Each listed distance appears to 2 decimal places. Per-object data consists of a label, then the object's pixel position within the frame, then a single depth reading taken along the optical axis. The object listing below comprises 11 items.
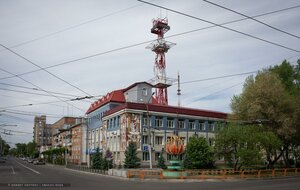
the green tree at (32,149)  164.90
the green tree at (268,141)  43.69
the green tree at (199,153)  48.19
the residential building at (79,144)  87.88
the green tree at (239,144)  42.03
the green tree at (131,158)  50.78
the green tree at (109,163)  54.50
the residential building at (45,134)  188.50
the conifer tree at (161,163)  52.41
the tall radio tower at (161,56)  66.75
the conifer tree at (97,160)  57.35
